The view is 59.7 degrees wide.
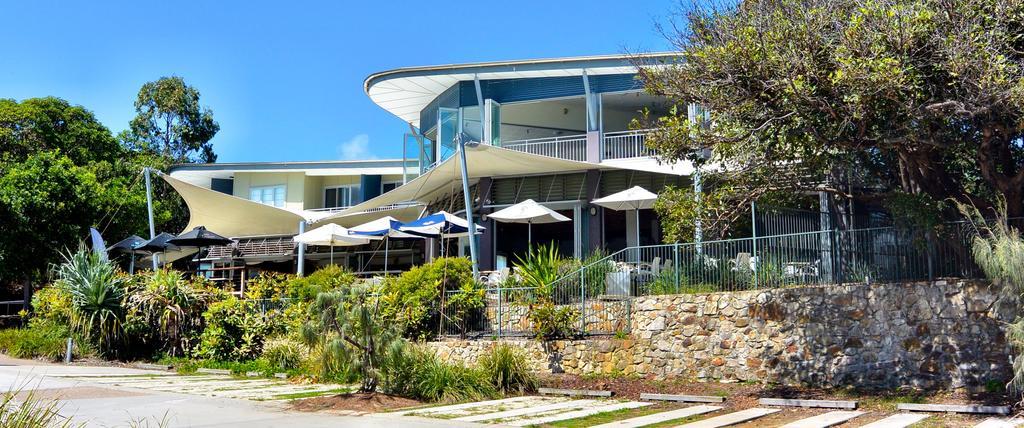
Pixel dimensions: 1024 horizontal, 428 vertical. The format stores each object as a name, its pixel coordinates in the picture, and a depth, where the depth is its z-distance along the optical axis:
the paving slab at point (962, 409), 10.71
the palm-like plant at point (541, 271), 16.30
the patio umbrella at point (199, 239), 21.59
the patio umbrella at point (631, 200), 19.52
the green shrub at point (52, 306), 18.47
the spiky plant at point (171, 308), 18.11
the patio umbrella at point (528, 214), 19.81
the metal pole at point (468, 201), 19.47
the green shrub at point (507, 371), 13.38
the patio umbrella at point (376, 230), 21.17
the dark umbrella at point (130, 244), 23.33
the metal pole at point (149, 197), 25.84
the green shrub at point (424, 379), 12.39
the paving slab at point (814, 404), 11.60
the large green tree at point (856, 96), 10.55
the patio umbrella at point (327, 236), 22.81
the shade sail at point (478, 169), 21.08
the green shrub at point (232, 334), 17.38
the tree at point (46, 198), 24.47
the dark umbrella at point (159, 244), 22.36
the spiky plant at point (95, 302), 17.95
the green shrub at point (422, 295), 16.39
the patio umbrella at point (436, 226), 19.00
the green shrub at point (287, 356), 16.42
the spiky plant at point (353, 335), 12.21
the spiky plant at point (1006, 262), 10.72
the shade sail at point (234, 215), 25.70
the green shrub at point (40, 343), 18.14
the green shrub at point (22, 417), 5.56
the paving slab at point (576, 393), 13.09
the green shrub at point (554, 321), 15.08
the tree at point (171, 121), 40.84
